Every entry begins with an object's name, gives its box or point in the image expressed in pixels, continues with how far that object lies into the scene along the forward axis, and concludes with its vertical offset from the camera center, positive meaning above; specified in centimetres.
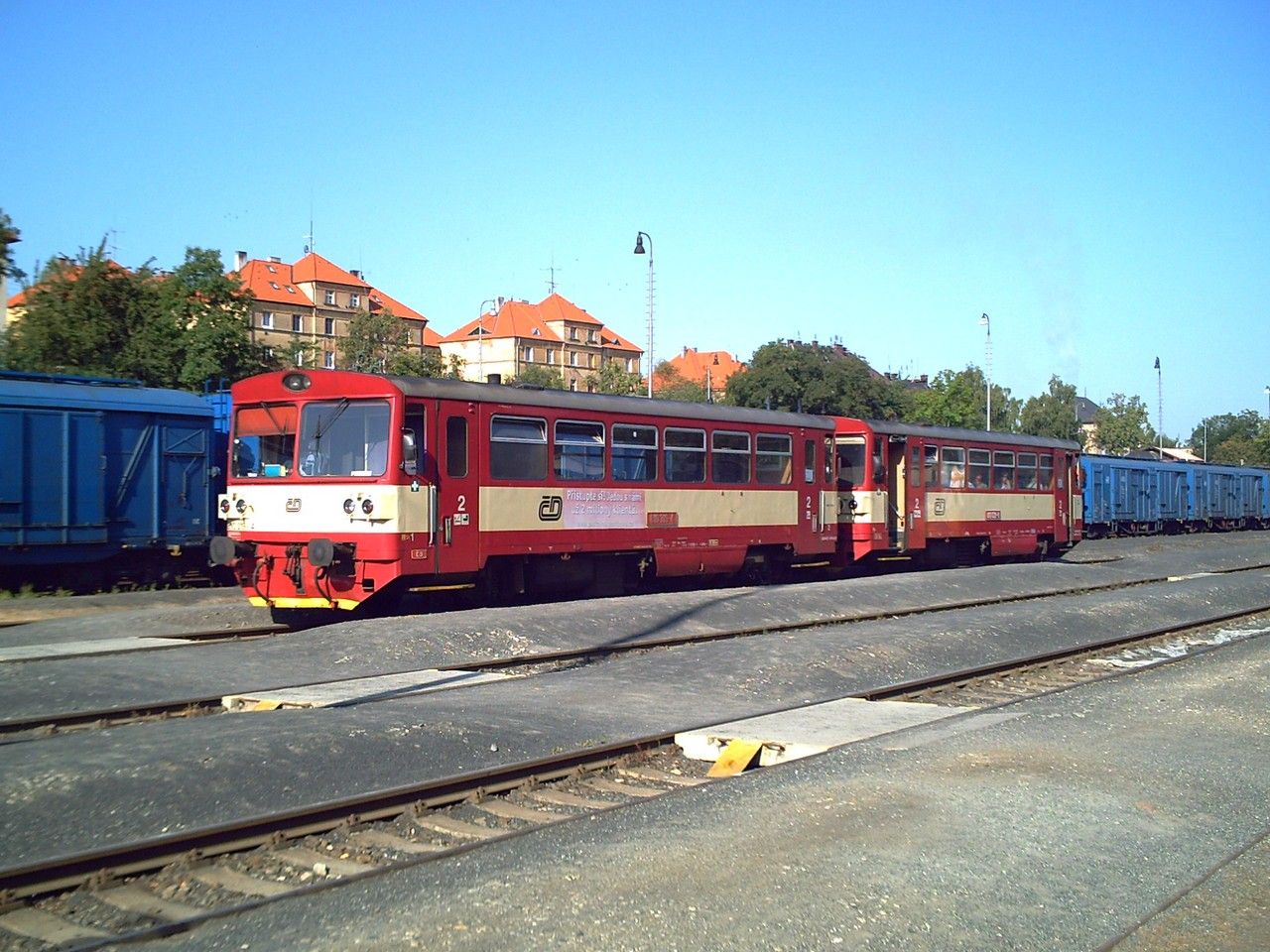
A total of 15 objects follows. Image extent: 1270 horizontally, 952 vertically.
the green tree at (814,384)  6938 +733
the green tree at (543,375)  7675 +943
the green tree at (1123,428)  10975 +755
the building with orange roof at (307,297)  9075 +1666
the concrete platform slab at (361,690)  1040 -176
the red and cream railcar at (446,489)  1484 +21
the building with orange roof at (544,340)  11600 +1693
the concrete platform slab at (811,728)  917 -190
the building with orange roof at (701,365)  14425 +1766
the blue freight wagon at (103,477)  1880 +44
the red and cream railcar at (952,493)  2400 +30
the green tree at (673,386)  9631 +1127
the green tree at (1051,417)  8349 +668
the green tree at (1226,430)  14062 +991
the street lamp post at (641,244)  3456 +769
